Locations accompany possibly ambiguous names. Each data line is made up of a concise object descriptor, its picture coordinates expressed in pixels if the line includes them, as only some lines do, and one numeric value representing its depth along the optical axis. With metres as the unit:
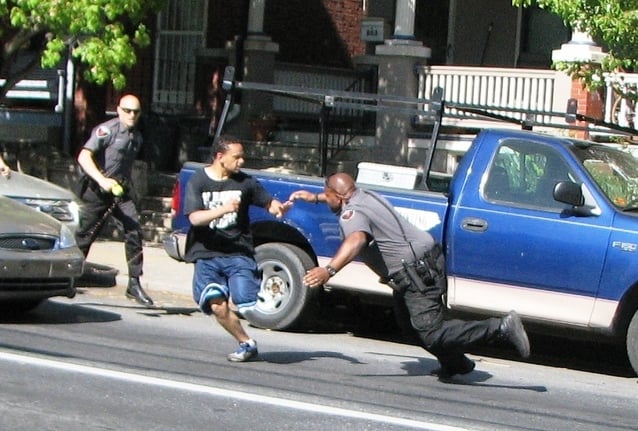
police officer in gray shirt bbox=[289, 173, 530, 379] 8.79
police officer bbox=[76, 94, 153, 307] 11.51
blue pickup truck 9.49
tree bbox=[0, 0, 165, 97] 13.34
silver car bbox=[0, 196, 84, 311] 10.18
